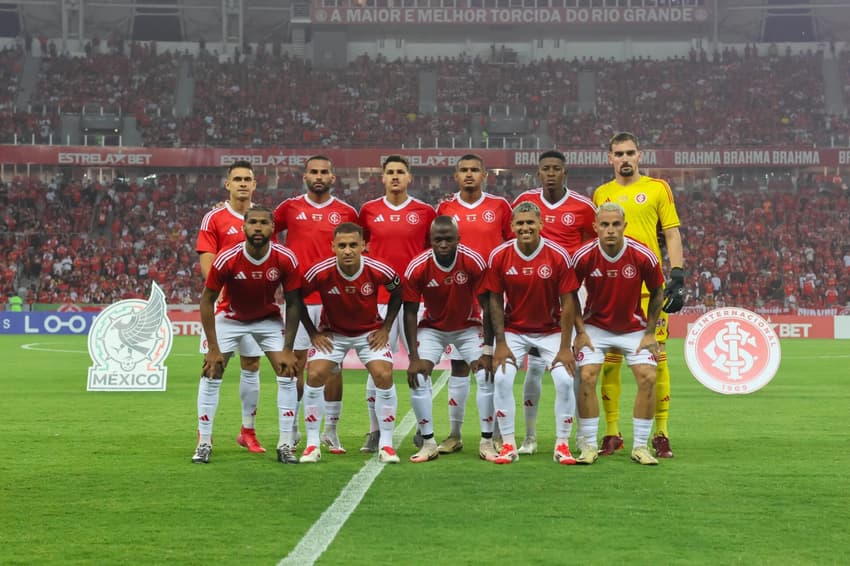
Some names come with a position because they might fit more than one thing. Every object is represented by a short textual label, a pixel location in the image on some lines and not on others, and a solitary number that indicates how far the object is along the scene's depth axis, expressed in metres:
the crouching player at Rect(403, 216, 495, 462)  8.27
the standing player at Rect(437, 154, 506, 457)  8.73
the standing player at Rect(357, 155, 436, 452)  8.87
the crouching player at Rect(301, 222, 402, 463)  8.19
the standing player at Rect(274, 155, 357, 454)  8.93
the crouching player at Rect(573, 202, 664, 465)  8.08
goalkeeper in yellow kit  8.66
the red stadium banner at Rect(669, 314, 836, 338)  32.09
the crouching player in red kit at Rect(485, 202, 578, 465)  8.02
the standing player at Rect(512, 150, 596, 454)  8.65
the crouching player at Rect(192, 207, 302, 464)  8.10
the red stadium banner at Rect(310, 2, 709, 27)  50.09
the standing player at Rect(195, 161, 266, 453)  8.88
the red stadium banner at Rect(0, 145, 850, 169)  43.41
